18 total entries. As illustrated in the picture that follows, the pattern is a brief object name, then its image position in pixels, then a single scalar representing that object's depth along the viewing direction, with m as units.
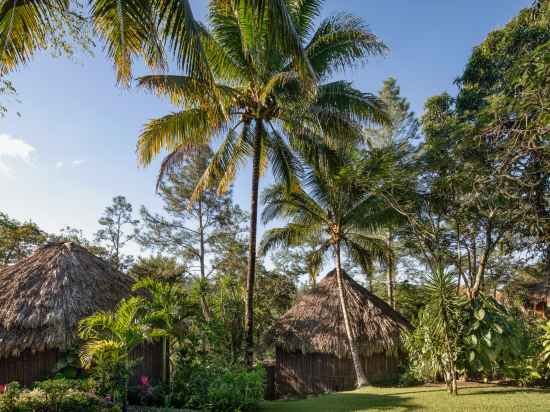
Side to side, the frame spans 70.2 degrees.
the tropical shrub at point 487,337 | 7.91
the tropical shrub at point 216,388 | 7.72
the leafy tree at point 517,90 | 5.80
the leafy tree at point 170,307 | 9.03
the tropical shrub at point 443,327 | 7.99
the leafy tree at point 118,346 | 7.22
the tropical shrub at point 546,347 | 8.49
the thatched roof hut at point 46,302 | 8.30
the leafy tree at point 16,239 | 18.19
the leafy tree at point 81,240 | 22.41
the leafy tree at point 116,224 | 24.11
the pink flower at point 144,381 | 8.75
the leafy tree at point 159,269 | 16.92
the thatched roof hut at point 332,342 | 11.96
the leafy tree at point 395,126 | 19.00
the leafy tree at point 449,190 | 10.50
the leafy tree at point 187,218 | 20.55
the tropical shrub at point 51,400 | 5.45
